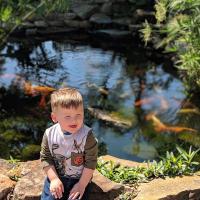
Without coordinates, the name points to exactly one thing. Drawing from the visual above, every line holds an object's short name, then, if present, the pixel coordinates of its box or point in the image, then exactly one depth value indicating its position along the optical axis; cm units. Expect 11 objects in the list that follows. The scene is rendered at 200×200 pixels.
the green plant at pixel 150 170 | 352
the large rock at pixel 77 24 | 1165
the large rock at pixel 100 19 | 1170
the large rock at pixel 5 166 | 359
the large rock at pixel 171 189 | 321
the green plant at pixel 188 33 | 607
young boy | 285
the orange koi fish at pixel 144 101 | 749
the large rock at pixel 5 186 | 329
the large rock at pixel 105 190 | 322
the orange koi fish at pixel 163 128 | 657
